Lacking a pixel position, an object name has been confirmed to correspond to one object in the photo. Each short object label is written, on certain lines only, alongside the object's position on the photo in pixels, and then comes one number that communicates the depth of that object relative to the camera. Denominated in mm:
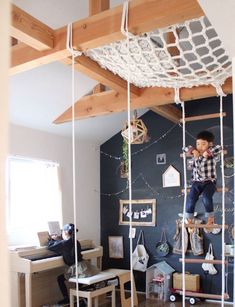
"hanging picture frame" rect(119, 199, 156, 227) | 5855
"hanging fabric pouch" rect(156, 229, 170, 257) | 5621
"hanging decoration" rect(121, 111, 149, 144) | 4438
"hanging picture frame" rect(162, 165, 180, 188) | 5703
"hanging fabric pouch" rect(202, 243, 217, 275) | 5230
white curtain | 4777
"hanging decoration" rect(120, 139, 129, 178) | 6048
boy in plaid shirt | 3506
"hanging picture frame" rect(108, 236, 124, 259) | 6086
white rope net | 2395
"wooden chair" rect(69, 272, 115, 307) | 4344
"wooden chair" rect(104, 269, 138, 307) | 4975
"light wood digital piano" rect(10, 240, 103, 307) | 4117
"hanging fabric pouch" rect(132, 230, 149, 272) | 5703
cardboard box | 5168
